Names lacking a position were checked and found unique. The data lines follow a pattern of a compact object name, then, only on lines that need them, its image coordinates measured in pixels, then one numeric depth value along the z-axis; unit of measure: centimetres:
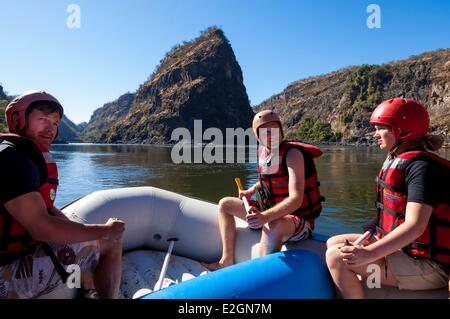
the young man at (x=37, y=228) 159
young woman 179
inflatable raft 204
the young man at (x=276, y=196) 257
